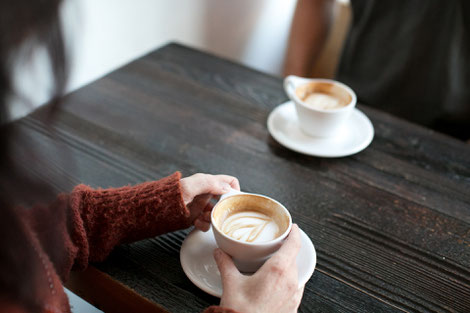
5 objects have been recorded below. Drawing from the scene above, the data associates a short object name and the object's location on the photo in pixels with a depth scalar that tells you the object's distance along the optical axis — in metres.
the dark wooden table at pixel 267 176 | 0.69
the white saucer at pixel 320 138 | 0.99
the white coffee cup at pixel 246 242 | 0.64
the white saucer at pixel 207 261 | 0.66
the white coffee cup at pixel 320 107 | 1.00
